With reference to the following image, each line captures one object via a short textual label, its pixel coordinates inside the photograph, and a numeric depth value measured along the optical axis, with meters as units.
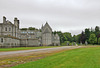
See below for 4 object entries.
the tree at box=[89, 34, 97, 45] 75.22
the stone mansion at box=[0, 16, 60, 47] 36.27
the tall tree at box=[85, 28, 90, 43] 88.04
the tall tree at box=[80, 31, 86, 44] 86.71
